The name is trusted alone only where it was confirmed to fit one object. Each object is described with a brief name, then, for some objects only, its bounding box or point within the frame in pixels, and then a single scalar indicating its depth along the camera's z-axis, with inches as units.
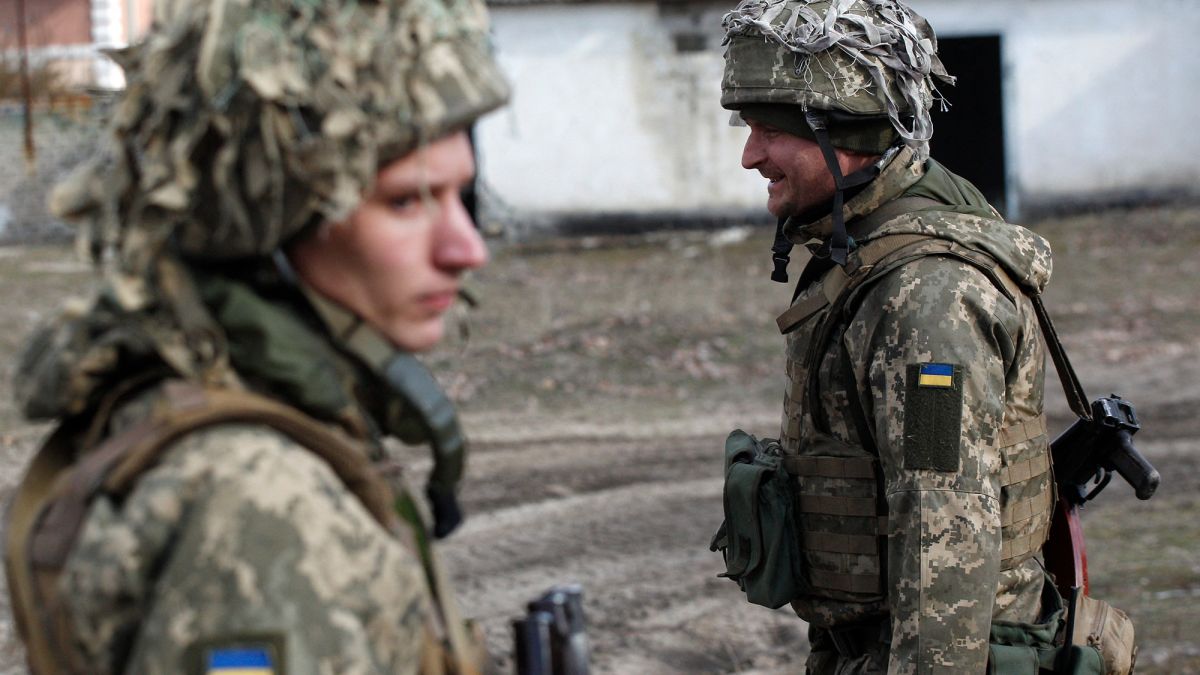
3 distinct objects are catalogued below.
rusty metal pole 663.1
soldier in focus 117.6
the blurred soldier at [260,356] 60.9
